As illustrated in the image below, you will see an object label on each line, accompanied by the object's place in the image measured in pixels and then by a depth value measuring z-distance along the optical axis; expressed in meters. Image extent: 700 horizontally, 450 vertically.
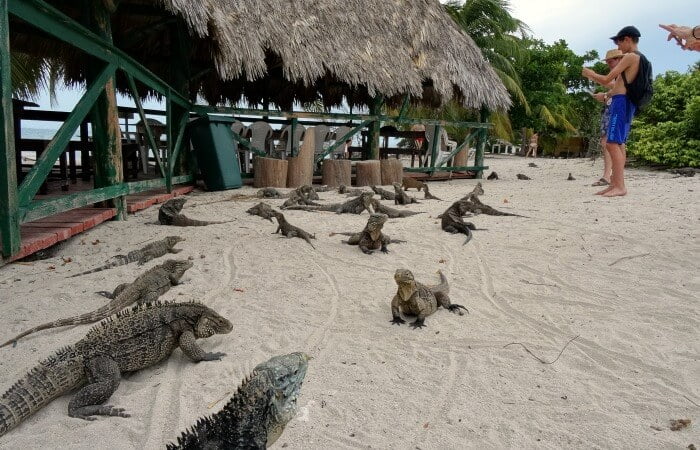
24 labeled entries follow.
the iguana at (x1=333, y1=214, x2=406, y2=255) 5.20
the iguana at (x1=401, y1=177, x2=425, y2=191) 10.60
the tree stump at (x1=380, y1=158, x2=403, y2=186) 11.77
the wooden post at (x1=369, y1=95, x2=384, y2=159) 12.57
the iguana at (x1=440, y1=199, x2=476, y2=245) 6.32
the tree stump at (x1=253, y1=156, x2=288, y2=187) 10.47
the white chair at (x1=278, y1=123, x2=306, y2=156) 12.07
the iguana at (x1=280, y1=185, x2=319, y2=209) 8.09
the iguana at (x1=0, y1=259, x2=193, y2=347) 3.22
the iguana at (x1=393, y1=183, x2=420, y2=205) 8.60
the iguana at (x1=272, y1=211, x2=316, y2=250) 5.76
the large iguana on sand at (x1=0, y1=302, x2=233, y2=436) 2.28
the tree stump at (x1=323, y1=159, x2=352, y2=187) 11.09
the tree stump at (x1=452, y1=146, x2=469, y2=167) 15.33
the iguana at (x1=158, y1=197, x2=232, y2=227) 6.29
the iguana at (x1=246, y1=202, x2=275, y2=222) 6.90
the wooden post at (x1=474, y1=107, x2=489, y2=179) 14.81
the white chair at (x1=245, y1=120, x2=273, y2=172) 12.32
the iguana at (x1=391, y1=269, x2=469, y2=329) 3.47
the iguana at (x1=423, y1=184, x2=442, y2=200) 9.51
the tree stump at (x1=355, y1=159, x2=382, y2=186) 11.45
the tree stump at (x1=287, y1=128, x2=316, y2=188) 10.66
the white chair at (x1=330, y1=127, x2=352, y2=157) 13.90
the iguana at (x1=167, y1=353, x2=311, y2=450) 1.61
